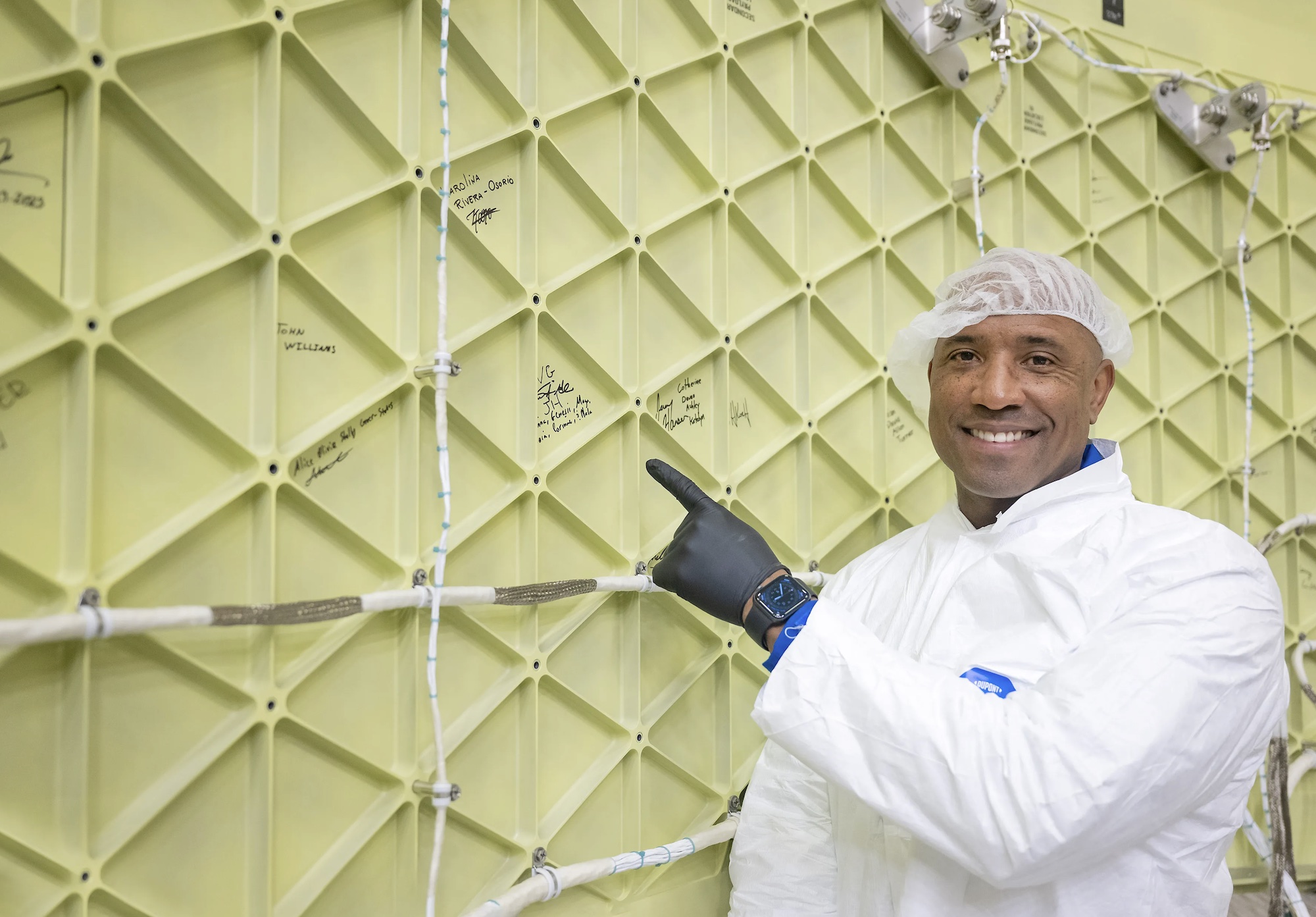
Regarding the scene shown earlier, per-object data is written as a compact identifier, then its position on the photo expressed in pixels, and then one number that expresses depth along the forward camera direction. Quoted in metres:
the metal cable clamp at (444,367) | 0.92
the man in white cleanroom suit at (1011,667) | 0.78
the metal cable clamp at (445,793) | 0.90
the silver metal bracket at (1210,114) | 1.57
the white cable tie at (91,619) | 0.71
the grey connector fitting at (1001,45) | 1.35
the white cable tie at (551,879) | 0.99
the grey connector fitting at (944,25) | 1.33
